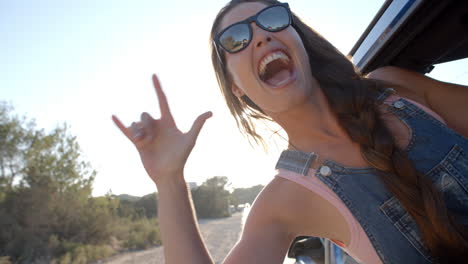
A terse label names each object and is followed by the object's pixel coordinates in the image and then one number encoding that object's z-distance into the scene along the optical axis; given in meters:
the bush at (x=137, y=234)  19.38
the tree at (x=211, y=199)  36.75
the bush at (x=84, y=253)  14.87
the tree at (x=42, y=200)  15.21
